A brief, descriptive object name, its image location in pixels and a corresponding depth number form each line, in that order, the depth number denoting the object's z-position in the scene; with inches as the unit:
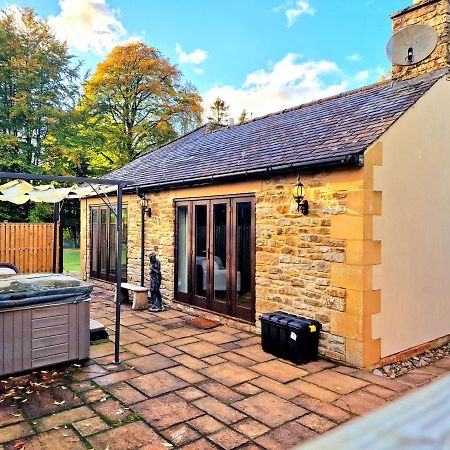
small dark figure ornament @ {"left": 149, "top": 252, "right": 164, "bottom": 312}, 343.6
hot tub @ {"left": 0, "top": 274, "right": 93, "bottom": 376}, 191.0
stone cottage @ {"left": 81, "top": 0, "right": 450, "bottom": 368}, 211.6
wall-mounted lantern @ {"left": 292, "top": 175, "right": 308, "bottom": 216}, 231.5
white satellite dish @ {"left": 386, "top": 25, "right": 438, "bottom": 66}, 264.7
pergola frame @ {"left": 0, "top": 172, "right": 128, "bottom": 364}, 206.2
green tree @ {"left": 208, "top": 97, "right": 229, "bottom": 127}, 1398.9
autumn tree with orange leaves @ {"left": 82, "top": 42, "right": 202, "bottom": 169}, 864.9
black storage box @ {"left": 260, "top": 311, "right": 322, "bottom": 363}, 214.5
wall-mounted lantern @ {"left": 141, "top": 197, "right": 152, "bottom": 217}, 382.9
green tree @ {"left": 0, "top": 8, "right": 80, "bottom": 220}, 641.0
